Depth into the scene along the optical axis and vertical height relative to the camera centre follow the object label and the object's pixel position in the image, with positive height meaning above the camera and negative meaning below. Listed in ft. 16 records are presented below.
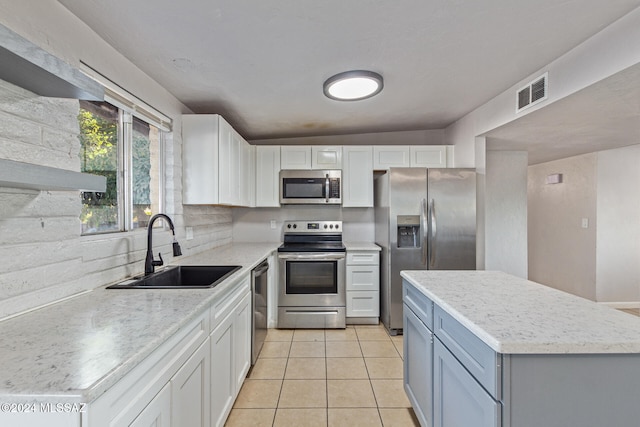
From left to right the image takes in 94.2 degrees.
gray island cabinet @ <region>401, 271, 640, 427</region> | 3.18 -1.71
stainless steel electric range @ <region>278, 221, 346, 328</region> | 10.83 -2.78
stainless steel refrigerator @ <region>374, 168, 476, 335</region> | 10.28 -0.28
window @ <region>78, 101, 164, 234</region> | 5.51 +1.02
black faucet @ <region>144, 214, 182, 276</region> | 6.13 -0.90
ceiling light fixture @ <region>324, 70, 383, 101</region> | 7.13 +3.23
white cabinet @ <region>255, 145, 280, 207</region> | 12.17 +1.53
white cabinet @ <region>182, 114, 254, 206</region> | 8.44 +1.53
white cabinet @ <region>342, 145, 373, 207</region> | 12.09 +1.51
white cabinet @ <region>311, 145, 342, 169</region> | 12.10 +2.25
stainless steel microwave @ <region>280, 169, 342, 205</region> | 11.94 +1.05
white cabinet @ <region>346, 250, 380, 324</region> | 11.19 -2.81
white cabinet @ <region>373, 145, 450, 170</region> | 12.02 +2.26
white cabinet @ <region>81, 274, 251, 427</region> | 2.76 -2.12
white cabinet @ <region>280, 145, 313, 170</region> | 12.15 +2.26
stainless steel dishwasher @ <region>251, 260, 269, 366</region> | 7.84 -2.70
